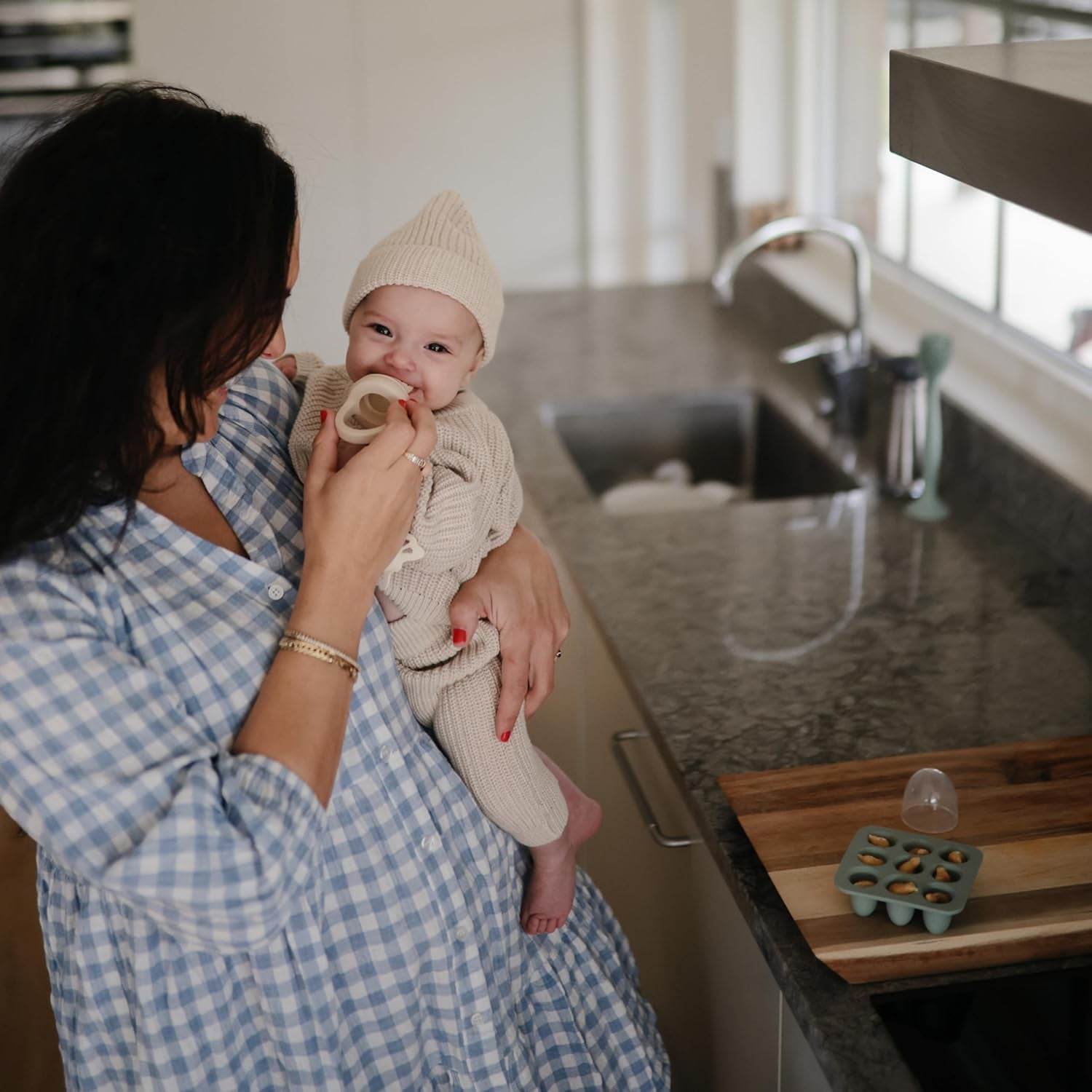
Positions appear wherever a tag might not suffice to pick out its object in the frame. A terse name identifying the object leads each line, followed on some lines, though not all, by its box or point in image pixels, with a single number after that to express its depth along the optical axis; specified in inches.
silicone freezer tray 44.0
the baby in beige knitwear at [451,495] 50.6
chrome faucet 90.9
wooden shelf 30.6
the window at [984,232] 81.5
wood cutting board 44.1
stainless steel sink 103.5
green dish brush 80.6
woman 37.3
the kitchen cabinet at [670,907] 52.7
